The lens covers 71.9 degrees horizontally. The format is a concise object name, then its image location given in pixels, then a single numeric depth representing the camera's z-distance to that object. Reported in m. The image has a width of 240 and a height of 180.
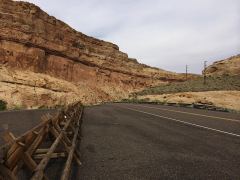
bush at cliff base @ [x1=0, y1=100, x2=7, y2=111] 24.16
